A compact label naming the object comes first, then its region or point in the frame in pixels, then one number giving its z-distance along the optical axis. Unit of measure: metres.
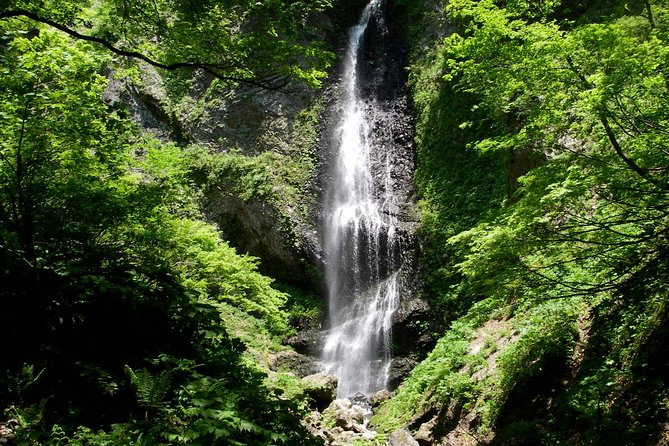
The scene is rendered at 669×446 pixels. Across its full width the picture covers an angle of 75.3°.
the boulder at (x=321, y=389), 9.46
